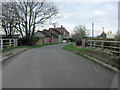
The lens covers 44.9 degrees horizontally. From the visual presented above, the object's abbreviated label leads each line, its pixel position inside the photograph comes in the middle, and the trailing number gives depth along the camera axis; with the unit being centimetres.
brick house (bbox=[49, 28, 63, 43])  7368
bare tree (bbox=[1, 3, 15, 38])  2395
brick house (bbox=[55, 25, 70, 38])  8753
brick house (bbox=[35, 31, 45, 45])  3819
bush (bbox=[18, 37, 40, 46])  2696
